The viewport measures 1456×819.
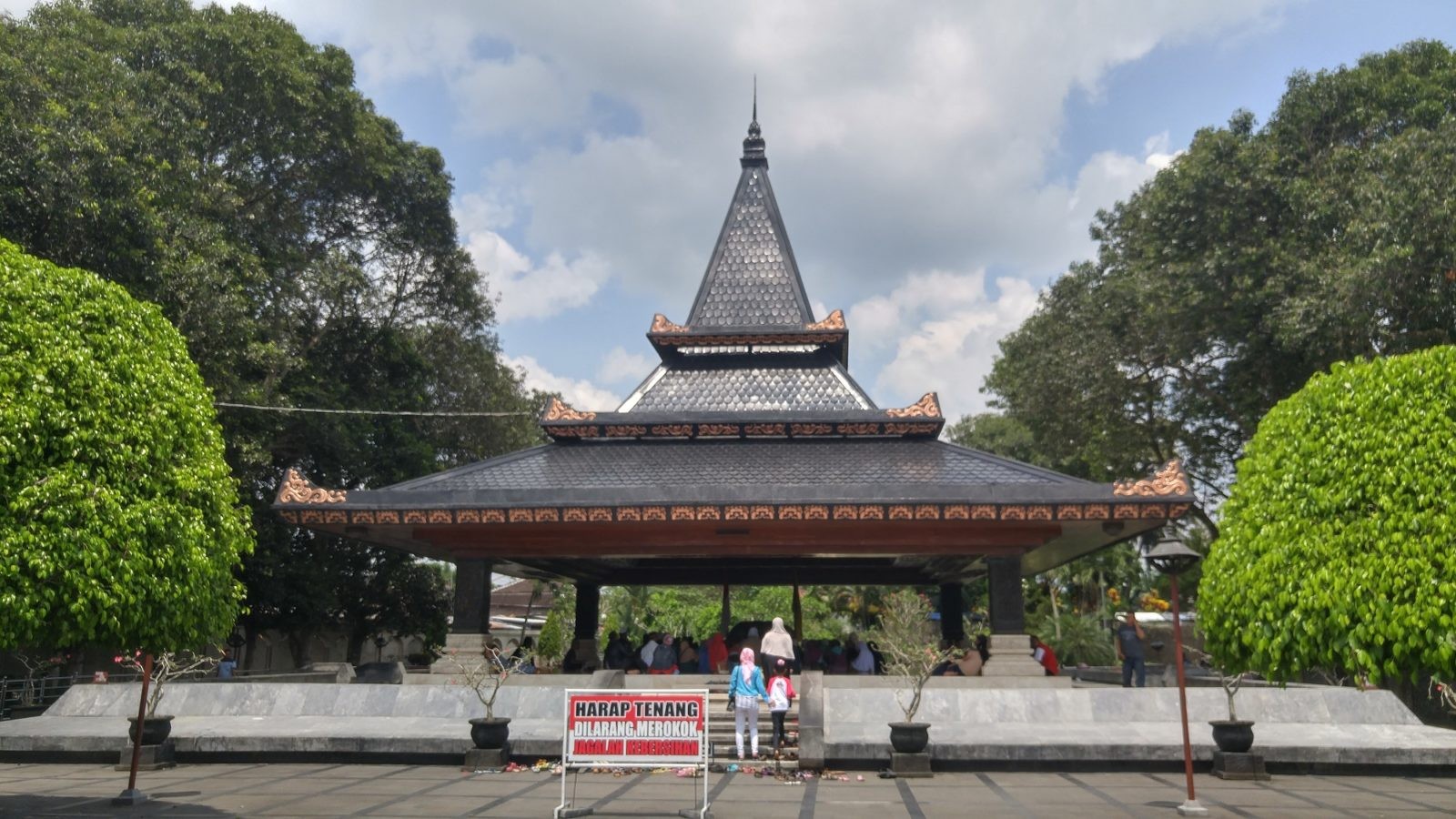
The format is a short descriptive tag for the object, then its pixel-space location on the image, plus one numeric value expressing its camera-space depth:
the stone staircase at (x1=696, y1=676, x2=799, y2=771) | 11.63
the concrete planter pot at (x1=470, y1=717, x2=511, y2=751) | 11.30
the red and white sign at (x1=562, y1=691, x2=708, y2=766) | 8.19
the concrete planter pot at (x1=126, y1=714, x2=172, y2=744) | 11.22
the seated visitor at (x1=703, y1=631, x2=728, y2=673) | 17.56
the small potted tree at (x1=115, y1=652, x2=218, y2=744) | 11.25
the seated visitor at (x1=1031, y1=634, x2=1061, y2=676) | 16.89
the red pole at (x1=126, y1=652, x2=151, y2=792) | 8.86
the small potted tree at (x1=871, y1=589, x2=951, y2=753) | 10.78
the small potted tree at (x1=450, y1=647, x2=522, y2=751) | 11.31
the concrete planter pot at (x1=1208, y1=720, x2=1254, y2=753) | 10.66
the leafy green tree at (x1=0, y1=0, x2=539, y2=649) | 16.88
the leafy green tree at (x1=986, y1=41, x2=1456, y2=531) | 19.06
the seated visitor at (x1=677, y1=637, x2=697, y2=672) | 18.55
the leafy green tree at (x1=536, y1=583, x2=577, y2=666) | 39.53
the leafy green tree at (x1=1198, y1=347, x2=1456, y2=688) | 6.24
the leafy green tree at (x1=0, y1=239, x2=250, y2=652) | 6.77
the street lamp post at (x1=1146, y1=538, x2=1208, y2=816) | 9.56
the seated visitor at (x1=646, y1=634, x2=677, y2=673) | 17.14
